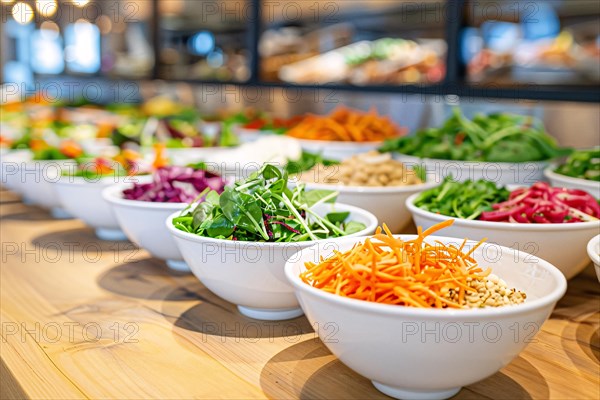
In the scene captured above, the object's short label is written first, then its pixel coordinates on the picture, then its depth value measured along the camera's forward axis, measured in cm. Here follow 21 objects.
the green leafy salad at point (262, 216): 107
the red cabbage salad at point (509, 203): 116
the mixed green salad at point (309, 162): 162
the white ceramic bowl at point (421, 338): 74
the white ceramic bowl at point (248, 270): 103
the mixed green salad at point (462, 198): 122
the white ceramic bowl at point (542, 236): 111
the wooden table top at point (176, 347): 90
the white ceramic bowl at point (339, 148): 195
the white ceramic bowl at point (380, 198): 140
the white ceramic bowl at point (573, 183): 133
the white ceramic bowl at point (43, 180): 184
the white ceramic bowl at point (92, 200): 161
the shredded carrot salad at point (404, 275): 80
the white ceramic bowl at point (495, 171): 154
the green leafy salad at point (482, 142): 159
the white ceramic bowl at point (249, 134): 237
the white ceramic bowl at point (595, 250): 96
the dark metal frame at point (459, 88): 167
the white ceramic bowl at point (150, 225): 133
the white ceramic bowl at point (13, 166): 195
